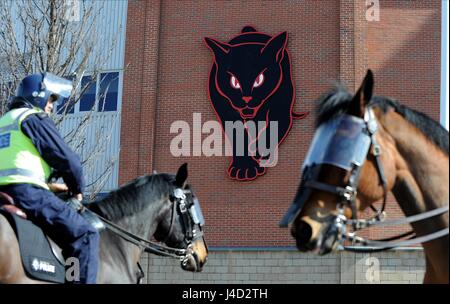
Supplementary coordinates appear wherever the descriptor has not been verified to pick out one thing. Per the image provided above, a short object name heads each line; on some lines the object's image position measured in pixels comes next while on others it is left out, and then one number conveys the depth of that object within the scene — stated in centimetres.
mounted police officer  1305
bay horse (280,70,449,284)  955
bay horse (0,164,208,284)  1506
